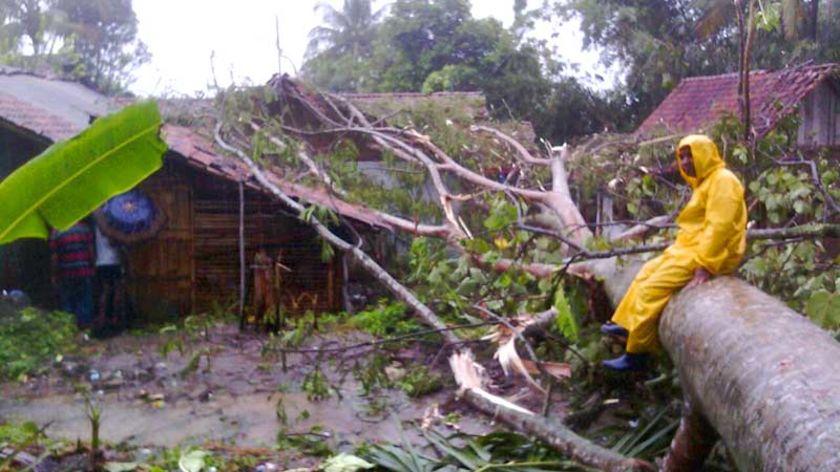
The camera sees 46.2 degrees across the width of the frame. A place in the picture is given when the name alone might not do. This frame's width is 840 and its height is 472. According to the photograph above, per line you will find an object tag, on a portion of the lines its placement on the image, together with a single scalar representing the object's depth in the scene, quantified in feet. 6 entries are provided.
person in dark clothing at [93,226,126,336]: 34.06
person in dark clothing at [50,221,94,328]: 33.94
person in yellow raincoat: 15.34
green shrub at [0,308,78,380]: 27.43
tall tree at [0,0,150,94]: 78.84
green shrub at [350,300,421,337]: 31.76
